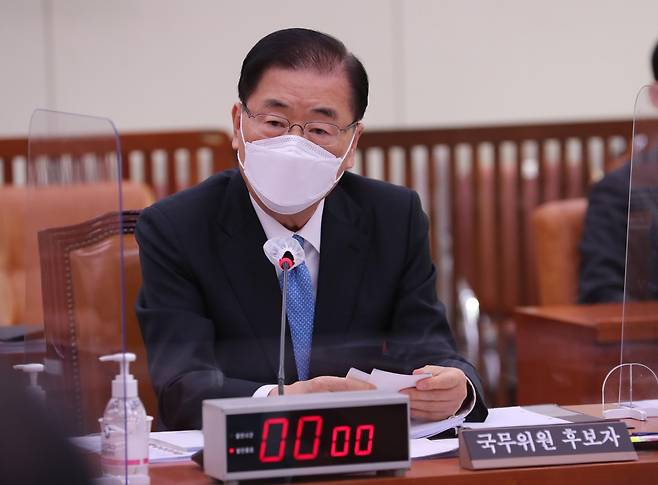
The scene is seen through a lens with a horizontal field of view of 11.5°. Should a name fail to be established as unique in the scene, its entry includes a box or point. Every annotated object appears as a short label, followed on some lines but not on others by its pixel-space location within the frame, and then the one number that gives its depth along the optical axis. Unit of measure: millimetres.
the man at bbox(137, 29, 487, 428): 4478
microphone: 4268
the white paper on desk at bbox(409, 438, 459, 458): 4167
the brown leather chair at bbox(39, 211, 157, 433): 4011
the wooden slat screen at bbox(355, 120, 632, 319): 7074
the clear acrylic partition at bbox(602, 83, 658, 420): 4396
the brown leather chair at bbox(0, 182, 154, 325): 4029
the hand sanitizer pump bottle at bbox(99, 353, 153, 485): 4017
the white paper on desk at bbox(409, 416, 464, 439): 4288
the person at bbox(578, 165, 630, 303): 5561
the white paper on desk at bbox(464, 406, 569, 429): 4317
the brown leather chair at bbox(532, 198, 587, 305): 5637
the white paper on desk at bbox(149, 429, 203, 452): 4165
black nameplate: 4087
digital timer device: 4003
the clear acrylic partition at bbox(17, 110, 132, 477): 4008
